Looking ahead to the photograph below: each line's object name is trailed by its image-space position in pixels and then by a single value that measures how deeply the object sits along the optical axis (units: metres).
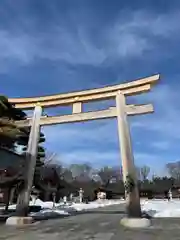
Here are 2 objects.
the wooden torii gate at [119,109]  7.10
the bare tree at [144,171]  46.66
